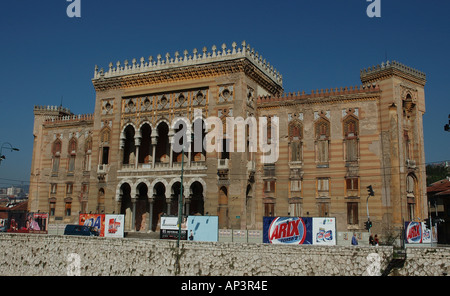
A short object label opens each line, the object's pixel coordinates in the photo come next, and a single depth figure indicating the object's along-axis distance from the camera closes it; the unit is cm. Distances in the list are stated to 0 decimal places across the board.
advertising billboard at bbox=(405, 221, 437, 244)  2773
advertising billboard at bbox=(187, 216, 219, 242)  2994
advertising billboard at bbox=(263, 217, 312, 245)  2652
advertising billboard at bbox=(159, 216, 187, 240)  3091
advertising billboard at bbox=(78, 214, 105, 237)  3509
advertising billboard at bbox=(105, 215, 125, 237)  3384
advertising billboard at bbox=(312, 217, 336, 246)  2619
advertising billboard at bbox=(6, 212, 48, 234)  3716
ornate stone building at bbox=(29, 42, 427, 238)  3453
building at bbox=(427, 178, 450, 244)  4478
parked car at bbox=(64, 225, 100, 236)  3397
